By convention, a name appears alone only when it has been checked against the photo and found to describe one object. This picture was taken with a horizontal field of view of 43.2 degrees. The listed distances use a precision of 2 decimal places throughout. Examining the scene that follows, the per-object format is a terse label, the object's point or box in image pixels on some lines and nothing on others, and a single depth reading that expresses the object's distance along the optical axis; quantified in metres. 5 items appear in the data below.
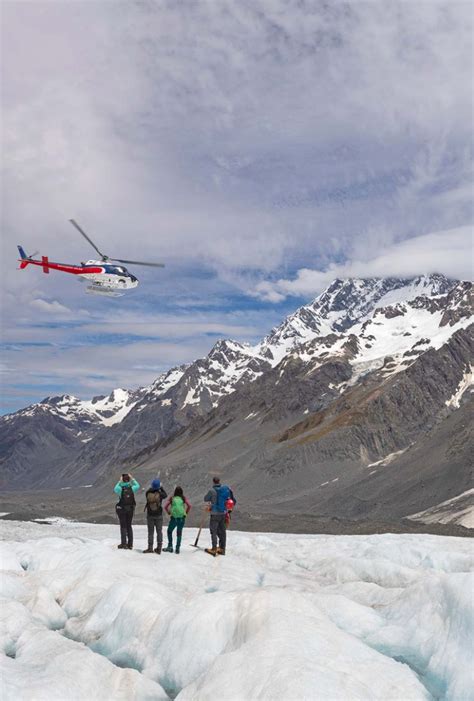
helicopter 58.88
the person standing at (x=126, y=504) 19.22
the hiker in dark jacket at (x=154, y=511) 18.75
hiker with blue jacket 19.61
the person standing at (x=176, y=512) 19.28
